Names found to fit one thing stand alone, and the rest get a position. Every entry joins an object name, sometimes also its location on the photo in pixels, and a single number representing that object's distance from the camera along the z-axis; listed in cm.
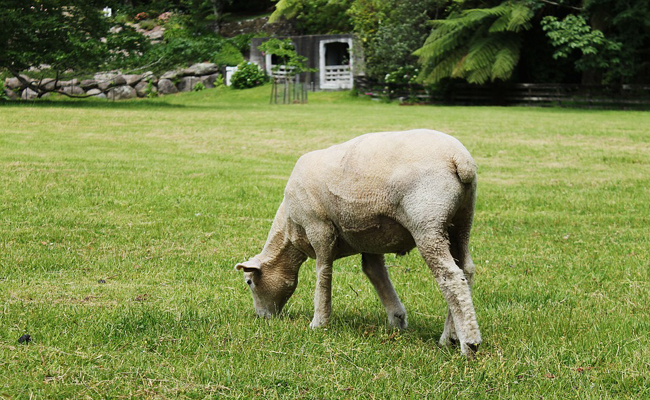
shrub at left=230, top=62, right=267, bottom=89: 4262
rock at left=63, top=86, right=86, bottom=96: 4085
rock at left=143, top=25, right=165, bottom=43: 4792
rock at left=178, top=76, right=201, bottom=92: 4375
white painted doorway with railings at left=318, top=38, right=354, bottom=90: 4294
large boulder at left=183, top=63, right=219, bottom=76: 4434
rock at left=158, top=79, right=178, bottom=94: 4291
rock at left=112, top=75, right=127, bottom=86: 4106
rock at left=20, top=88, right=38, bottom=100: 3762
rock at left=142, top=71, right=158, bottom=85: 4216
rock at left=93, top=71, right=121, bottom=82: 4141
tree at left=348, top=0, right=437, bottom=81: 3756
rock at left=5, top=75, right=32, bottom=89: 3936
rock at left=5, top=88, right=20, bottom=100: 3841
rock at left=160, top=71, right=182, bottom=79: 4336
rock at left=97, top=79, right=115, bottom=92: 4094
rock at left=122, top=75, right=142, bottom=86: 4153
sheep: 440
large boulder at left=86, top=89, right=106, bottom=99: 4062
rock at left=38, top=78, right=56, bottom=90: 3920
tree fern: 3156
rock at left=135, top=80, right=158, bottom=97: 4178
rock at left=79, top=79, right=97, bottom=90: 4109
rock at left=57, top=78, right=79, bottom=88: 4052
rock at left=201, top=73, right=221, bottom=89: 4447
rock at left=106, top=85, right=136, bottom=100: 4088
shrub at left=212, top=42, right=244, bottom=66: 4547
